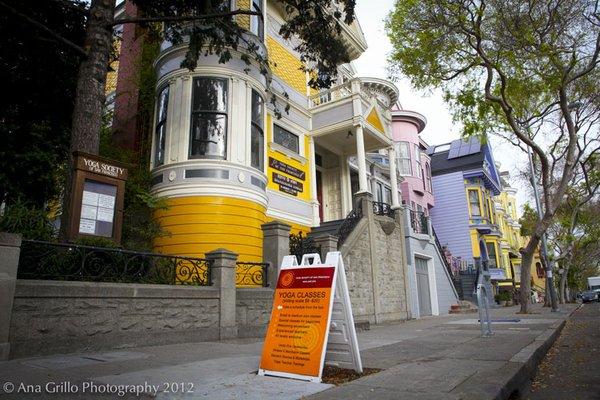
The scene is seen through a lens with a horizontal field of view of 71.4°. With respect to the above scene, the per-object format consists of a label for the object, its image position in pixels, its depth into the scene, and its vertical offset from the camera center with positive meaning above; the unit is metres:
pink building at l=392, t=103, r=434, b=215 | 27.77 +9.40
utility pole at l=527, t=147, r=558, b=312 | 18.39 +1.56
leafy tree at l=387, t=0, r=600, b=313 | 14.01 +8.34
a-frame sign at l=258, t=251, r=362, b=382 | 4.40 -0.30
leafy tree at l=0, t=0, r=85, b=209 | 10.70 +5.67
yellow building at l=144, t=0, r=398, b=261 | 11.19 +4.81
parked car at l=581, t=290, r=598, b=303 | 46.38 -0.23
